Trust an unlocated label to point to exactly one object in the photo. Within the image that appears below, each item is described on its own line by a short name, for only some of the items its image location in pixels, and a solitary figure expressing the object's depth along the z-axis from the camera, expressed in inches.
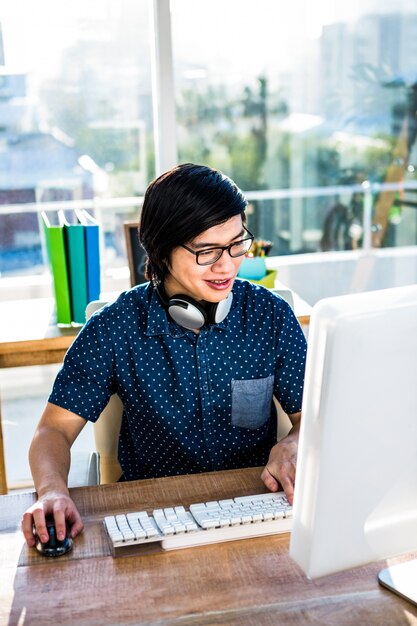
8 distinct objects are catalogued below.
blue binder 93.7
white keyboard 49.0
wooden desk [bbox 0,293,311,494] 90.2
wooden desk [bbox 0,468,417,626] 42.5
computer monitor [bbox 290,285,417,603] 36.1
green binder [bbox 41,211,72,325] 94.1
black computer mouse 48.8
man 61.7
